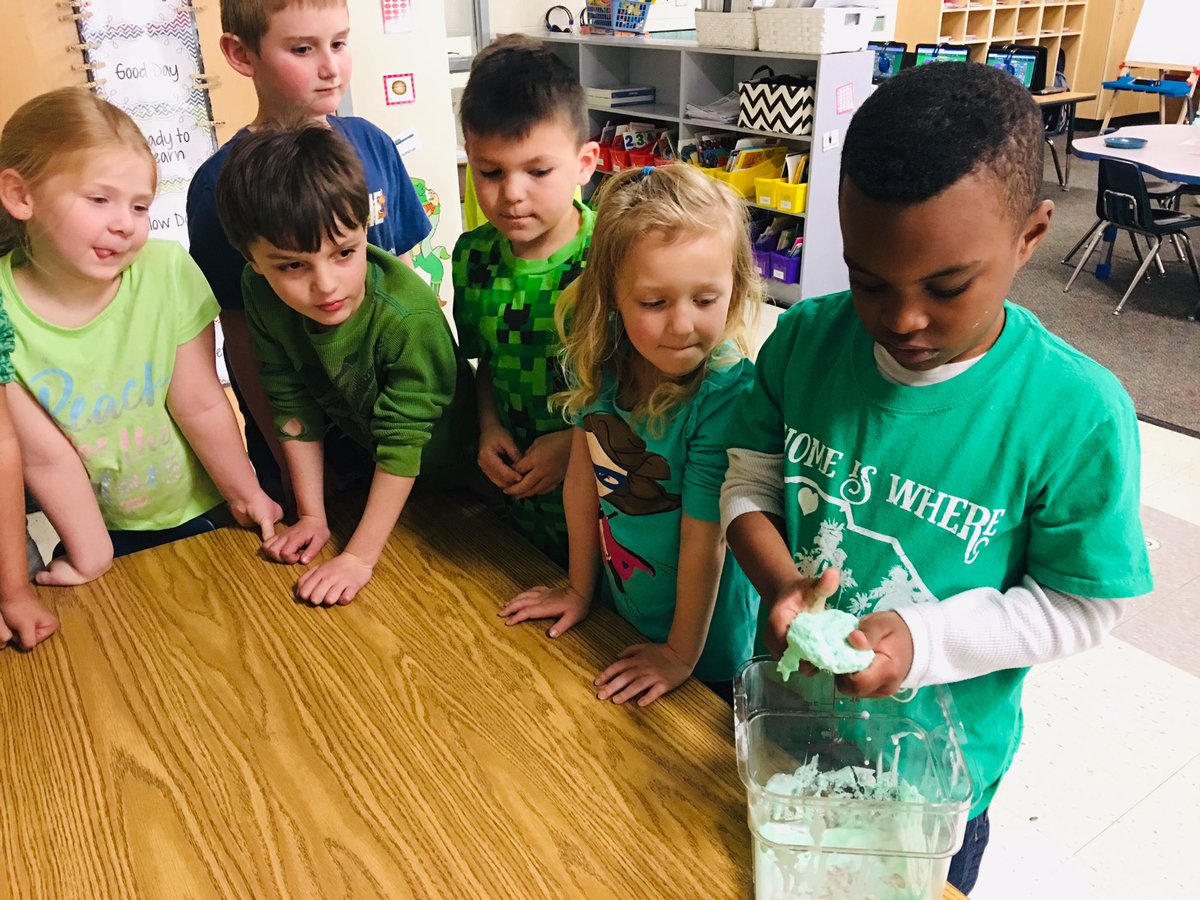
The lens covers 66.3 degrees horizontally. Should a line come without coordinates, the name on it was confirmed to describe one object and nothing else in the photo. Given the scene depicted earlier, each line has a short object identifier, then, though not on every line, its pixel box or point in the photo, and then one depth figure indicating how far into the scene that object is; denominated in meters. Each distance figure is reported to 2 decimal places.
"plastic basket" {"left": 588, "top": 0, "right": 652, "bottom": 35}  5.65
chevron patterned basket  4.59
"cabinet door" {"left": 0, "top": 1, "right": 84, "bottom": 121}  3.13
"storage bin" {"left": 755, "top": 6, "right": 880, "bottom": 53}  4.35
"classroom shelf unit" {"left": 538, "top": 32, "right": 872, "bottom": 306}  4.61
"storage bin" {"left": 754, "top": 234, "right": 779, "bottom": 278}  5.01
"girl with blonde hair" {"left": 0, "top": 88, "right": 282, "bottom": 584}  1.18
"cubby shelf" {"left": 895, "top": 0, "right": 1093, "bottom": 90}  8.33
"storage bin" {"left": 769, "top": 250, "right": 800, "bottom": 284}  4.94
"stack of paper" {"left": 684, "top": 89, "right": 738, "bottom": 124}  5.12
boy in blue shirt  1.48
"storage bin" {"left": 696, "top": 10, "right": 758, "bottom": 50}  4.73
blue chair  4.71
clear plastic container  0.73
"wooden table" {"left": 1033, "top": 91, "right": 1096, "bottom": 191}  6.62
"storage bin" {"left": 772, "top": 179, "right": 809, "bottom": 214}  4.73
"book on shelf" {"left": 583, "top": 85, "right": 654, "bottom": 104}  5.73
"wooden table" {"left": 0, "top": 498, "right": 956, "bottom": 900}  0.83
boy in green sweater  1.17
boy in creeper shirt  1.26
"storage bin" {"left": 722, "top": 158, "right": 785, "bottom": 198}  4.92
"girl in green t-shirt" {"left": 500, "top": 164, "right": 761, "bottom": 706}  1.04
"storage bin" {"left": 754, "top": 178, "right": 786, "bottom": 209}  4.81
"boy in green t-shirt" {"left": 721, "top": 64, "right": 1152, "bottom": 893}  0.70
